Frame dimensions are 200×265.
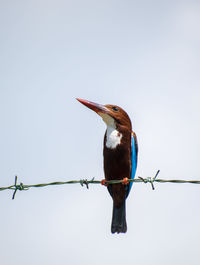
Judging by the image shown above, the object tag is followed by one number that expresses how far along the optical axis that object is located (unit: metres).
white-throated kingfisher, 12.13
